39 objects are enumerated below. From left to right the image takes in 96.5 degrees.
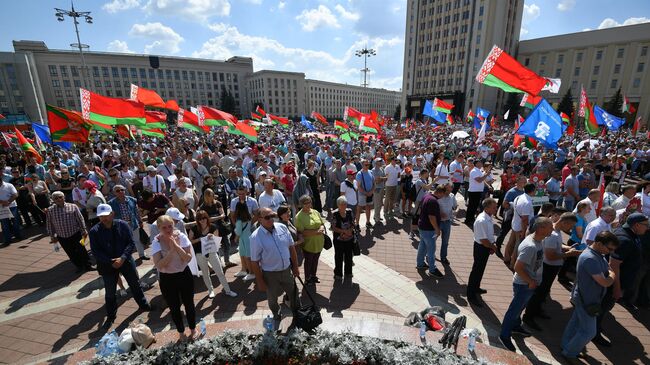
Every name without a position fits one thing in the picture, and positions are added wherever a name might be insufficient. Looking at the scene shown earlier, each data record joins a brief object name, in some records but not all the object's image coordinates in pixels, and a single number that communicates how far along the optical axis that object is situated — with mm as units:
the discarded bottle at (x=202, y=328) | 3937
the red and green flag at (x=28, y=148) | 9969
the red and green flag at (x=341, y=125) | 18188
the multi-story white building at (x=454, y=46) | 61281
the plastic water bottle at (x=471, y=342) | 3447
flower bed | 3330
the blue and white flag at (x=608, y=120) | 14930
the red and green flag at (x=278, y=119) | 20136
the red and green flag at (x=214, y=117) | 13922
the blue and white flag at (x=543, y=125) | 7855
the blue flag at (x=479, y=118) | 20984
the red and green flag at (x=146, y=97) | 14734
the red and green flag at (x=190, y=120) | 14923
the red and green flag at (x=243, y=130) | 13828
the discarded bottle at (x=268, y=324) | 3768
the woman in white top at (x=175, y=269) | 3641
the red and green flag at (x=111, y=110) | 9921
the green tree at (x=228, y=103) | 87681
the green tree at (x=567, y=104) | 53234
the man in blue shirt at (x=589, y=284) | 3391
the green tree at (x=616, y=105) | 49156
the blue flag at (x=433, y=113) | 18595
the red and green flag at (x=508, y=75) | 7371
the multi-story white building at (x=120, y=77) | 79125
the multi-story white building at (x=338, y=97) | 115000
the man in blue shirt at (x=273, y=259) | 3982
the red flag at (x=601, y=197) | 6303
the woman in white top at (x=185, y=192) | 6797
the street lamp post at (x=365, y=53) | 55469
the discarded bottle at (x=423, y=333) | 3663
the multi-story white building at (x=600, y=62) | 54844
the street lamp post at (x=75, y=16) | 31345
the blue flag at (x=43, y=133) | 12673
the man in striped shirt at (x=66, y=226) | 5801
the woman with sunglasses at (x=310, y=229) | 5141
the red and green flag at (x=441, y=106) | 18328
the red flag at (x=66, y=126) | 9109
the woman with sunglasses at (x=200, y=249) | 5051
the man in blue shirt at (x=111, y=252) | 4492
